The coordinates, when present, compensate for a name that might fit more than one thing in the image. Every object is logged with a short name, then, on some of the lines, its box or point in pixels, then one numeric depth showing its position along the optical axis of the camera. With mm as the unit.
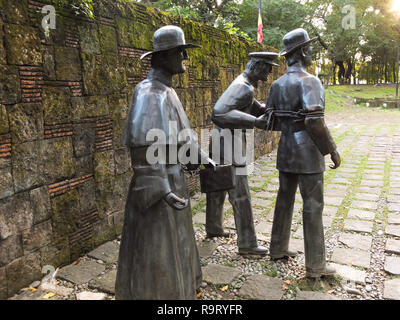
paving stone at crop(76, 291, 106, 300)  3246
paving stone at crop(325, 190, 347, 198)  6203
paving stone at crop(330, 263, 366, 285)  3473
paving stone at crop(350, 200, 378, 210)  5535
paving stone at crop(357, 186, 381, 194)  6332
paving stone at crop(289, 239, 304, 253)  4238
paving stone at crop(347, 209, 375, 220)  5130
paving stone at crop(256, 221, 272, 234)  4802
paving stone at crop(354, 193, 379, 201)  5977
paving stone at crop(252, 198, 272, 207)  5848
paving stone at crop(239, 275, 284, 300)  3221
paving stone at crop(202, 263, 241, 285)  3521
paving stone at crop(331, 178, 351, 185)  6966
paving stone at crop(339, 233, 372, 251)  4238
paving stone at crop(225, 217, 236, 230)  4962
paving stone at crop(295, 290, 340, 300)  3162
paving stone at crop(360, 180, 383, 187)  6709
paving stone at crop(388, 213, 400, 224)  4953
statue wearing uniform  3588
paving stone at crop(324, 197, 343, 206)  5799
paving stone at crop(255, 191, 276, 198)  6272
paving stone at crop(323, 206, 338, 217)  5316
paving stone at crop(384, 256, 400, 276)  3615
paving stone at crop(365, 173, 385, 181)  7164
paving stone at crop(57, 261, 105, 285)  3586
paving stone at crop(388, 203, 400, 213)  5375
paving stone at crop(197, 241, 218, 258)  4121
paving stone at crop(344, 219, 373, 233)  4716
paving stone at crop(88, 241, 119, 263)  4047
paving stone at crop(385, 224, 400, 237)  4559
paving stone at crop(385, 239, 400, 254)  4090
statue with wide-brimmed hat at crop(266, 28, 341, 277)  3135
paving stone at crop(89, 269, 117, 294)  3386
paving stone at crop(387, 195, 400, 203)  5836
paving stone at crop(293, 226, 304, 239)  4633
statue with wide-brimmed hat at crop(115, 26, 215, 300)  2314
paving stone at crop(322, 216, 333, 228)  4906
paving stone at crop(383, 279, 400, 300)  3161
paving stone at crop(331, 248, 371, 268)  3826
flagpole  11102
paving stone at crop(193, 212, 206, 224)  5199
